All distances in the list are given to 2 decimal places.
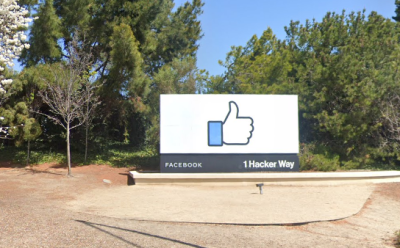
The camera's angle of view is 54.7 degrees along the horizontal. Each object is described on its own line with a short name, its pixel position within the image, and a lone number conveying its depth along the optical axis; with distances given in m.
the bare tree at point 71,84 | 16.30
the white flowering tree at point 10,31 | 14.38
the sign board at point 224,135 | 15.38
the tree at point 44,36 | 18.47
